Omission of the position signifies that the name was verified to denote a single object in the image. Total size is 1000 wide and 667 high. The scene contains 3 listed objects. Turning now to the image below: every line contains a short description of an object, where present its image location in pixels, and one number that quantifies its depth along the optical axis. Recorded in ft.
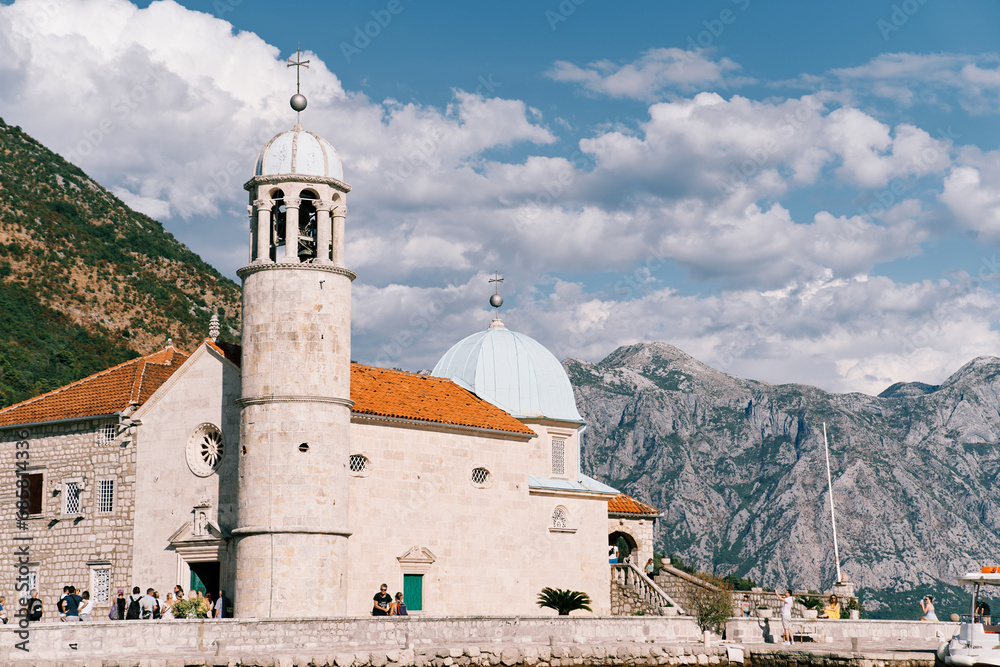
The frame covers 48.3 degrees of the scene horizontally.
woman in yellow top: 127.13
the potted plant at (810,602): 139.18
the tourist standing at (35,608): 114.80
